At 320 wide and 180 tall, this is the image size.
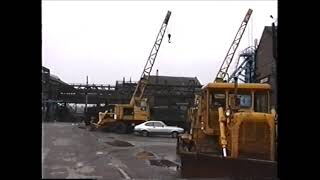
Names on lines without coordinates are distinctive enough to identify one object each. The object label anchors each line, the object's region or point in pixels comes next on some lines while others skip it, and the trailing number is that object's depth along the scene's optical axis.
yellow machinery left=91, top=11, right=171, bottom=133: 33.84
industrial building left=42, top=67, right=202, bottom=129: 40.39
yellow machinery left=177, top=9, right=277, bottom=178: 8.51
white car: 30.82
